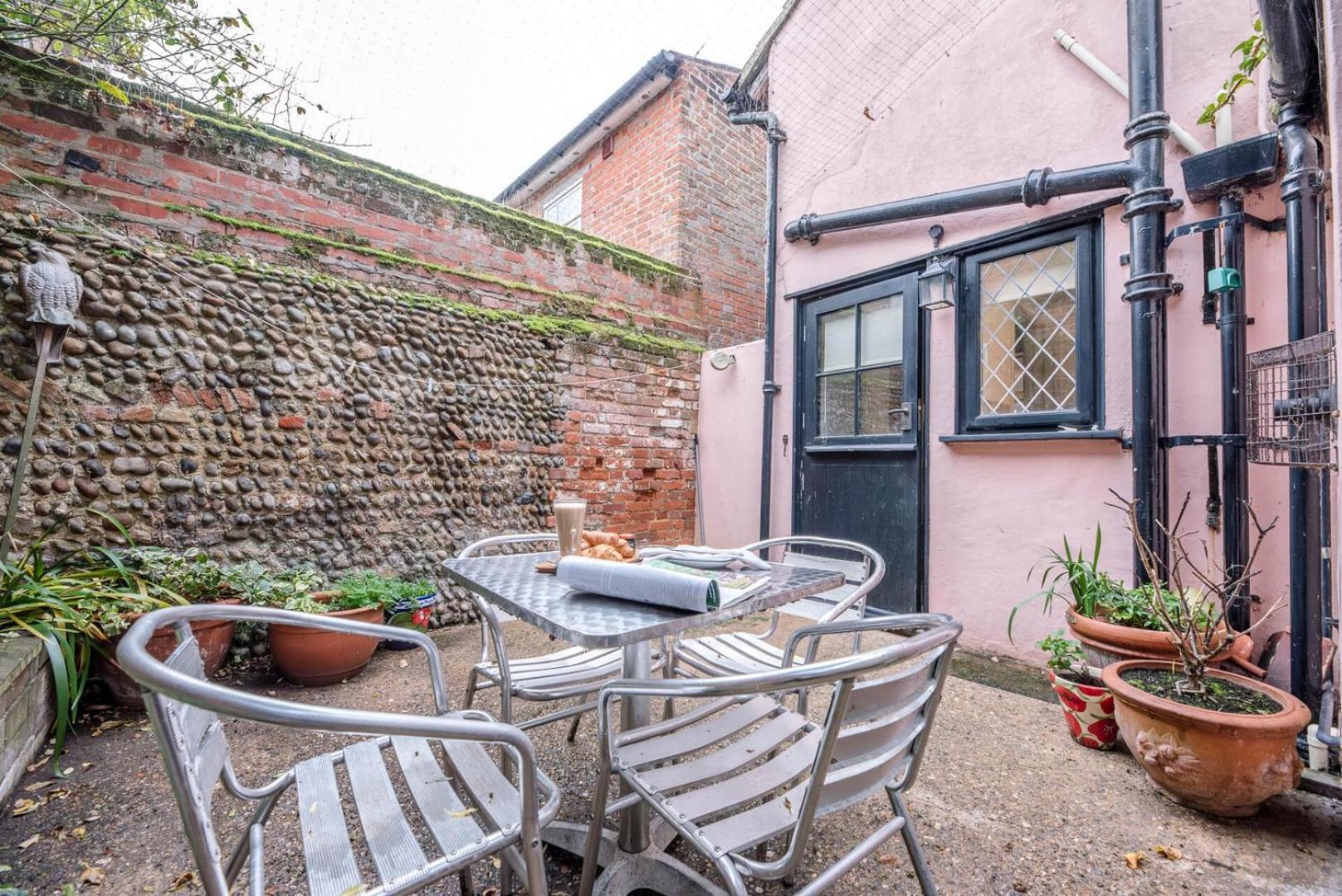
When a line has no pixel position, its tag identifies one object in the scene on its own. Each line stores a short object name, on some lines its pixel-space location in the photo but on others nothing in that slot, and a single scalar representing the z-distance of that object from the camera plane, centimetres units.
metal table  109
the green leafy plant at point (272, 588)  261
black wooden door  339
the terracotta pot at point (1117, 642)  198
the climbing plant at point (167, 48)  247
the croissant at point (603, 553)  150
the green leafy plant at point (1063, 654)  219
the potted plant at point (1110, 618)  199
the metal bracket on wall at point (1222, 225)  224
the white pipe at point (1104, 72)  245
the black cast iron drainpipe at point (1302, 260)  182
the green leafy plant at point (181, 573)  249
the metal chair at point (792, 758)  89
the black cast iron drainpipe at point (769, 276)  415
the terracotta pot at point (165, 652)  225
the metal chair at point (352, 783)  71
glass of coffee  155
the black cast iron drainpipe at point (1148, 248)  240
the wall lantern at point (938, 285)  313
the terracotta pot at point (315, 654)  256
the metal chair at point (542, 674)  157
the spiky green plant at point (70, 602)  196
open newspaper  115
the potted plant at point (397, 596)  290
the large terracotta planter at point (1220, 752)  154
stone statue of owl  239
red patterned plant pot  203
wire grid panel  156
